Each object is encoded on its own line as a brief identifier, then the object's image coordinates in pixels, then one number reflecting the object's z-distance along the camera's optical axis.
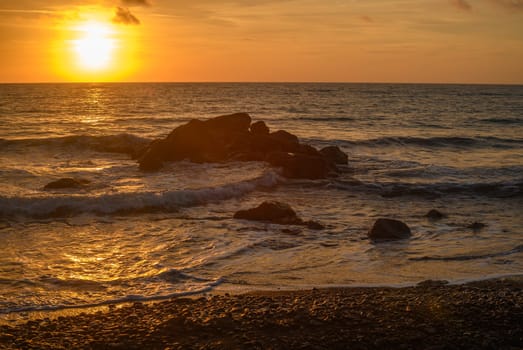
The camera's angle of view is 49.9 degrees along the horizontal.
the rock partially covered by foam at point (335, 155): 27.16
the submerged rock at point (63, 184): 19.58
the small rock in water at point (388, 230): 13.40
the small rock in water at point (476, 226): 14.87
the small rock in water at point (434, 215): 16.22
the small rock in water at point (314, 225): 14.58
